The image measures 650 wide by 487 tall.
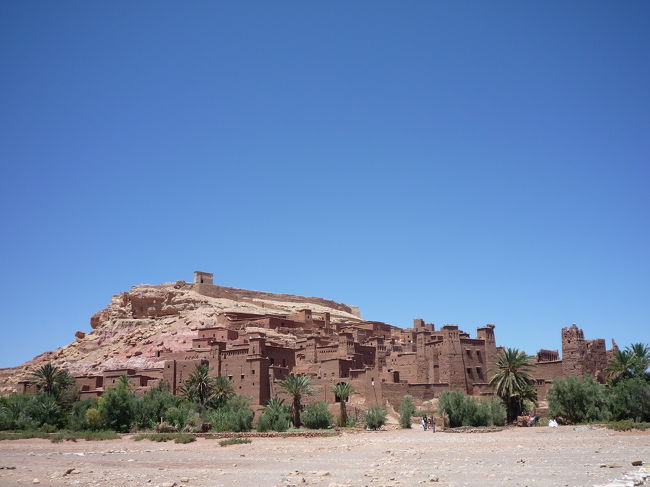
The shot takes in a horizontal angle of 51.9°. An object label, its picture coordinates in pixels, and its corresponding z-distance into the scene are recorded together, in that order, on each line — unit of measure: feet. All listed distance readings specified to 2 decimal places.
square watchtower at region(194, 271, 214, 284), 305.53
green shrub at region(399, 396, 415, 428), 130.41
